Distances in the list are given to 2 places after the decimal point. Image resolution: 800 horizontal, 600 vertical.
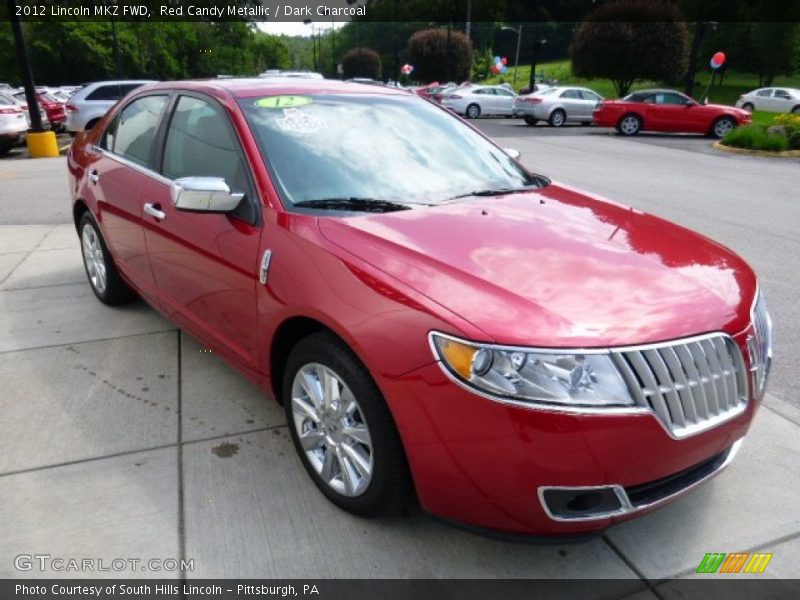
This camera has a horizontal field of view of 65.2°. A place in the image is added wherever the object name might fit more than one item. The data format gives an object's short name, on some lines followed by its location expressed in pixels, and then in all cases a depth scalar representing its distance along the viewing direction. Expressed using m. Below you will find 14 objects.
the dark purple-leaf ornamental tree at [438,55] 55.84
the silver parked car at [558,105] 23.91
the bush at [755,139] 15.57
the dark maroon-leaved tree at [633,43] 35.75
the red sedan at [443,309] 1.90
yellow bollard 14.05
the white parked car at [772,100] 29.27
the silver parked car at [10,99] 15.77
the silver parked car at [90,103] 15.02
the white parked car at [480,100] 27.88
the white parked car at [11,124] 14.59
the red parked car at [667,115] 19.78
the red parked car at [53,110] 20.77
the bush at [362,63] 77.94
